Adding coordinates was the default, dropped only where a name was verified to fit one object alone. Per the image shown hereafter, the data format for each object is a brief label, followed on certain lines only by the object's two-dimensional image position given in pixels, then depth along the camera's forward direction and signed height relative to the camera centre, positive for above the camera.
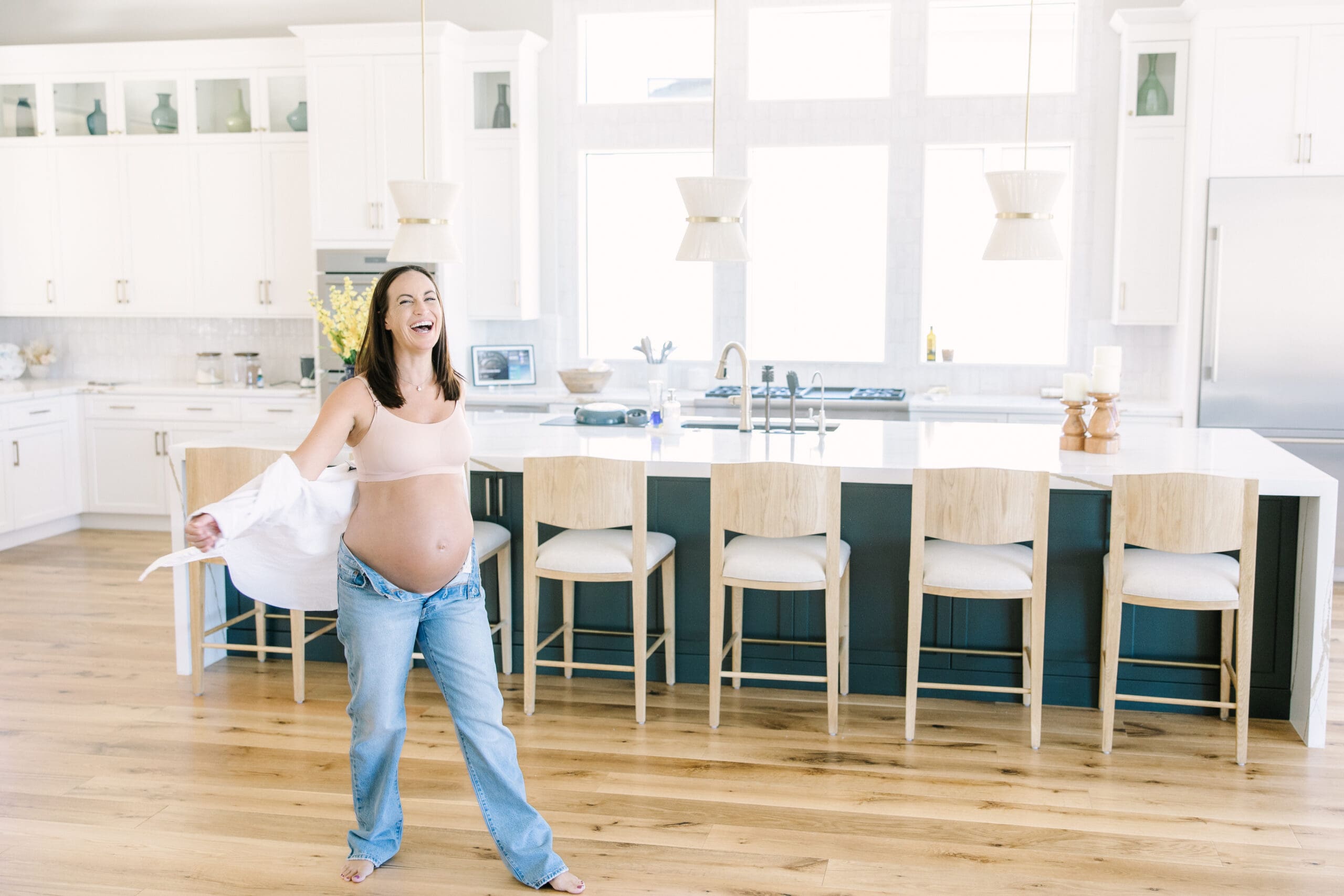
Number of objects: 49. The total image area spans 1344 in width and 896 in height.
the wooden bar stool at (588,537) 3.88 -0.71
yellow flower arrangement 4.64 +0.00
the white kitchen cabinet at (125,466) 7.03 -0.85
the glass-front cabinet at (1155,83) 6.09 +1.28
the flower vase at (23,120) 7.10 +1.22
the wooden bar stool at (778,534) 3.76 -0.66
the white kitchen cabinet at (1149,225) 6.16 +0.55
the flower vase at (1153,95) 6.13 +1.22
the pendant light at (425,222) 4.16 +0.37
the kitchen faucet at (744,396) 4.70 -0.28
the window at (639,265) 7.19 +0.38
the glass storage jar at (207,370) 7.23 -0.28
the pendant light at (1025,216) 3.88 +0.38
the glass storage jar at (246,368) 7.14 -0.26
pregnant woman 2.73 -0.55
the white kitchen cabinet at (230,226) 6.91 +0.57
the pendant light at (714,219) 4.04 +0.37
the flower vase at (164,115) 6.96 +1.22
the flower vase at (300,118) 6.80 +1.19
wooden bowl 6.62 -0.30
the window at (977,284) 6.79 +0.26
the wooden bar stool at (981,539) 3.67 -0.66
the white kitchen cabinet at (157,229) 6.99 +0.56
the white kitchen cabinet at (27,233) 7.10 +0.54
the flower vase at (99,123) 7.03 +1.19
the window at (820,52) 6.79 +1.59
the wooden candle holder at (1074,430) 4.30 -0.37
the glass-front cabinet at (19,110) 7.10 +1.27
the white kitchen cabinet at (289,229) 6.84 +0.55
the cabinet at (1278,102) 5.76 +1.12
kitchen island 3.88 -0.82
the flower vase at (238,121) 6.89 +1.18
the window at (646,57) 6.99 +1.60
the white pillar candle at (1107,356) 4.21 -0.09
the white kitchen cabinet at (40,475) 6.64 -0.87
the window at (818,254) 6.95 +0.44
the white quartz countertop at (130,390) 6.82 -0.39
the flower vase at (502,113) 6.71 +1.20
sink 5.18 -0.43
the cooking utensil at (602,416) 5.12 -0.39
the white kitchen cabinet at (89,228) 7.04 +0.57
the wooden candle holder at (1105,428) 4.21 -0.35
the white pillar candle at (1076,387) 4.26 -0.21
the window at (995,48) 6.60 +1.58
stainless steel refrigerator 5.77 +0.11
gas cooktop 6.46 -0.36
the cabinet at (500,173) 6.67 +0.87
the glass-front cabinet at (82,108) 7.02 +1.28
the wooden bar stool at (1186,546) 3.58 -0.66
